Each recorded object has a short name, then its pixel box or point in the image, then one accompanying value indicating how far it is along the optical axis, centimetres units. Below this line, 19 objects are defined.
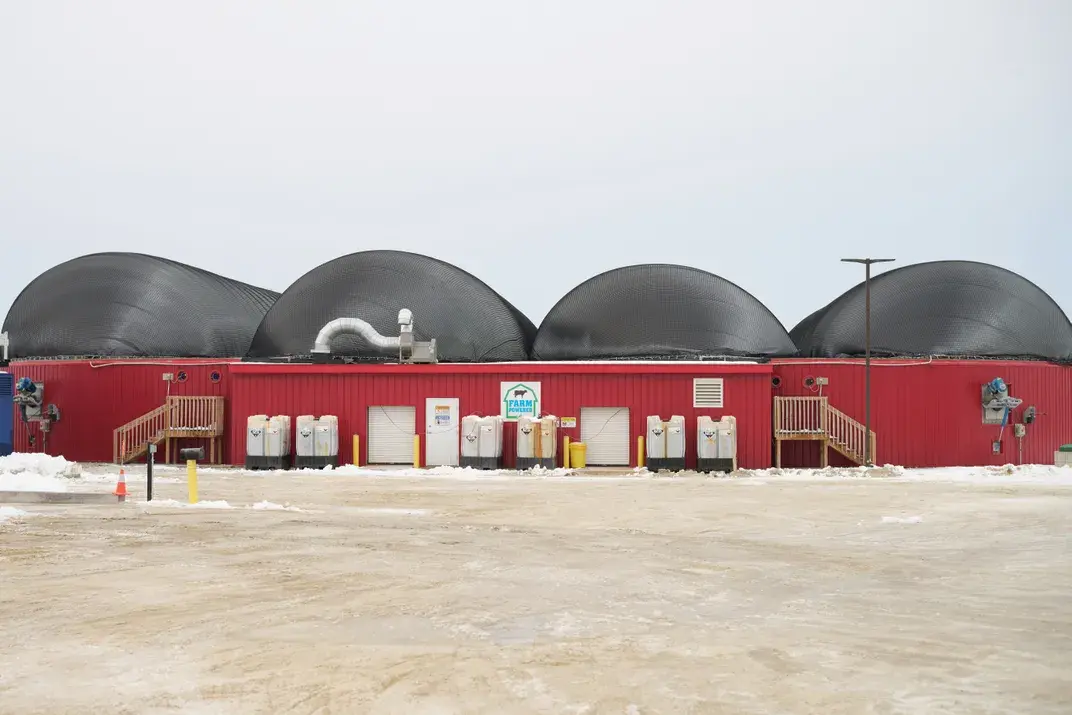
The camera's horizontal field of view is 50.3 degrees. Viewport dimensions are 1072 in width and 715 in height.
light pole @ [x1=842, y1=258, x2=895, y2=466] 3484
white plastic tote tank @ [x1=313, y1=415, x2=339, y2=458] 3547
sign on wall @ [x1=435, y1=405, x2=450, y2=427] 3609
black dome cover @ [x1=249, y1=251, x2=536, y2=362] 4031
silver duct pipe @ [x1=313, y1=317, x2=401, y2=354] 3819
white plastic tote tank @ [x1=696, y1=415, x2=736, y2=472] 3397
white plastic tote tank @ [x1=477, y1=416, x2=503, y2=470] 3456
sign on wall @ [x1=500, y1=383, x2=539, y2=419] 3578
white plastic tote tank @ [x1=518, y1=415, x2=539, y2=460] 3438
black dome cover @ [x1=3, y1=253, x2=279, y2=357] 4222
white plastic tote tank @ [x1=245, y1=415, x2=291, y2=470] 3541
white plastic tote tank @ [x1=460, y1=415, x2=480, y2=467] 3478
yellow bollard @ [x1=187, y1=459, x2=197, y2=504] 2175
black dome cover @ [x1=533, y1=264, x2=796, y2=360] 3944
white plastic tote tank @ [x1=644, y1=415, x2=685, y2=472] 3397
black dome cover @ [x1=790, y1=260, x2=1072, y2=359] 3909
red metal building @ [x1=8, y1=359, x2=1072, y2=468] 3541
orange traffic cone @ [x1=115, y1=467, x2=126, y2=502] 2233
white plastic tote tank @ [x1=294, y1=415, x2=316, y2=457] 3553
